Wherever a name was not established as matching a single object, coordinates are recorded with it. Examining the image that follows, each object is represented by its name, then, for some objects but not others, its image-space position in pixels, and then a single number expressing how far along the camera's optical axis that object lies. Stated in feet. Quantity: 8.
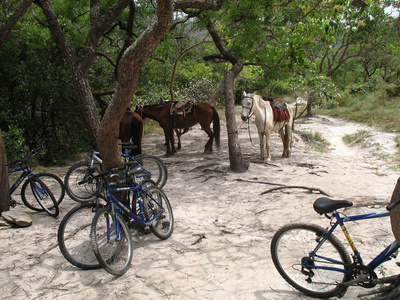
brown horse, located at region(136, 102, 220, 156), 32.58
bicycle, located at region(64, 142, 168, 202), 18.92
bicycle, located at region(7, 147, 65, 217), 16.48
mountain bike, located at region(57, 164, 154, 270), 11.28
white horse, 27.89
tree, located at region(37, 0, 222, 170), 11.57
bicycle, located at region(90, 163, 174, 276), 11.06
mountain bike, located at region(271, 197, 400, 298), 8.18
